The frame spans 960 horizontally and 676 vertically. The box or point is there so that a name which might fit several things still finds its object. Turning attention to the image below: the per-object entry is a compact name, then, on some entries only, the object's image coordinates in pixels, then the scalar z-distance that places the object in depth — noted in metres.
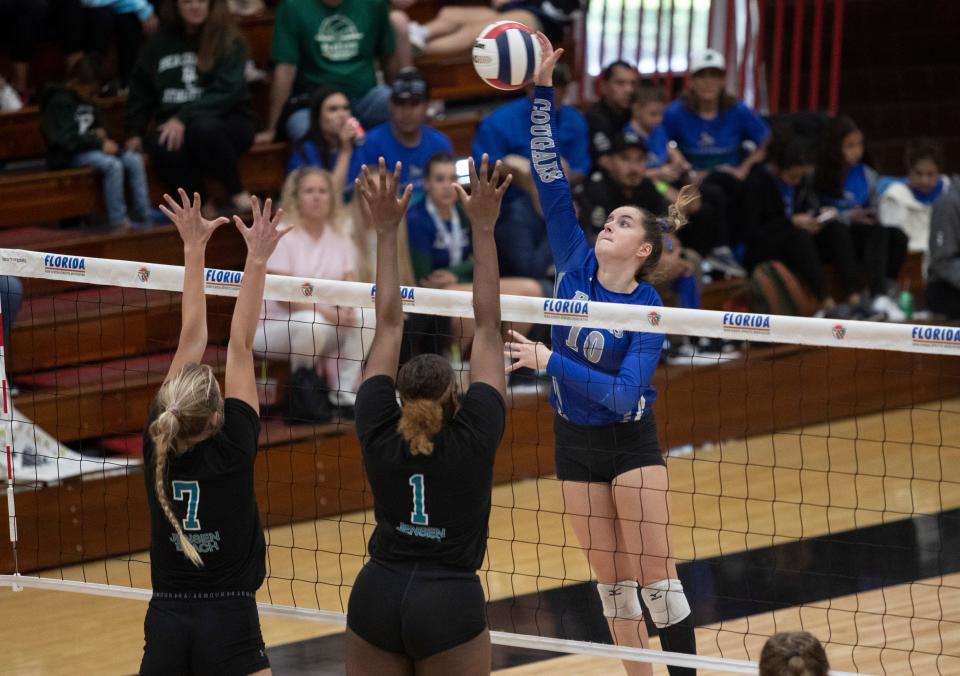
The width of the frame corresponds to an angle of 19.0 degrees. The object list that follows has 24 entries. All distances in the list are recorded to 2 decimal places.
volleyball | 13.41
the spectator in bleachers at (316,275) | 17.80
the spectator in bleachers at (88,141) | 18.98
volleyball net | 12.81
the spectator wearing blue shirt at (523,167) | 19.38
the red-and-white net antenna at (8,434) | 12.66
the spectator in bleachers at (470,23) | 23.27
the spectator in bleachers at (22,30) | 20.24
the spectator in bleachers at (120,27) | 20.68
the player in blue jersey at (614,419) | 11.45
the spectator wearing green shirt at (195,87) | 19.52
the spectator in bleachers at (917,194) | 23.17
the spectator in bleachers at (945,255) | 21.31
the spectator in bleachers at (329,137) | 19.37
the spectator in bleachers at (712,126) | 22.68
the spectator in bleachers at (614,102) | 22.15
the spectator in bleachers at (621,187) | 19.69
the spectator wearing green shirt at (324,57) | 20.78
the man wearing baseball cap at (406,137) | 19.49
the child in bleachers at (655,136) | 21.64
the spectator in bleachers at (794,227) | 21.65
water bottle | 22.52
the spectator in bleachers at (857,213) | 22.33
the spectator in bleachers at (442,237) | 18.59
